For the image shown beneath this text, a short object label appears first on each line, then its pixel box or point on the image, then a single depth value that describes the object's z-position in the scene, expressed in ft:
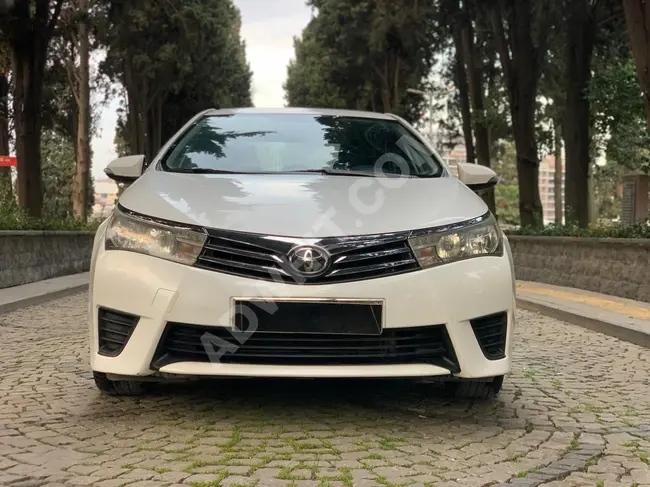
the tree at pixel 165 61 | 68.85
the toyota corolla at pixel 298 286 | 11.58
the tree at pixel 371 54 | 76.90
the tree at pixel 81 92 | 74.74
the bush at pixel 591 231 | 37.50
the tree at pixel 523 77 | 54.29
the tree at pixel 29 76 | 48.34
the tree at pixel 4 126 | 44.80
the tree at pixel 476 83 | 69.44
